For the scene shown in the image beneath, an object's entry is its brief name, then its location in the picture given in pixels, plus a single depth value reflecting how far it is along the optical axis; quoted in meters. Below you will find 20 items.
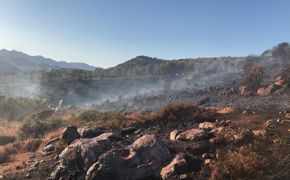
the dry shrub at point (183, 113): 11.34
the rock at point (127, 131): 10.52
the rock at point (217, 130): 9.25
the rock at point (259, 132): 8.70
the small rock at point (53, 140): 12.13
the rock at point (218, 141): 8.39
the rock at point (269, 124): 9.66
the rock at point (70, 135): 10.76
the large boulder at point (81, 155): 8.42
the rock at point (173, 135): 9.43
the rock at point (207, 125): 9.81
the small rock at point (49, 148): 11.26
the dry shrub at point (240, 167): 6.68
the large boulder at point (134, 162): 7.56
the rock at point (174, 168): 7.35
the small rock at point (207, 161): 7.54
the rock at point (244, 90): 21.14
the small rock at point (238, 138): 8.34
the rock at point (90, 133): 10.58
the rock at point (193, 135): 8.91
